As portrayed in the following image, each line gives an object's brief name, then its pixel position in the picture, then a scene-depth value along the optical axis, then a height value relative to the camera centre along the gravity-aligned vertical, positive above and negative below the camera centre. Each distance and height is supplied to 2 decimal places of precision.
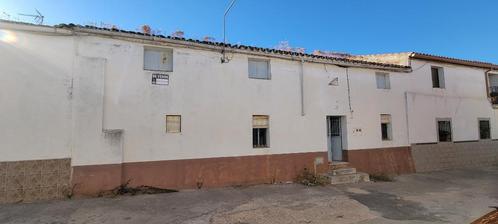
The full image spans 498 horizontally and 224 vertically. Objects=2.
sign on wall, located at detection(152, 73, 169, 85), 10.34 +2.05
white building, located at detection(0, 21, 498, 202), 8.88 +1.04
